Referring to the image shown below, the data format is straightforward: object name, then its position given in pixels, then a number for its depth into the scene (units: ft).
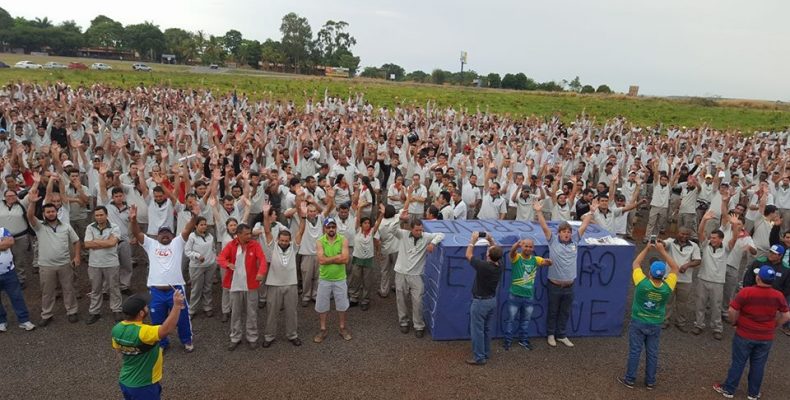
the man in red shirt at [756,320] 20.34
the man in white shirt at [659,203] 40.47
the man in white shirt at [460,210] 32.02
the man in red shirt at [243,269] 23.65
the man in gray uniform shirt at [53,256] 24.99
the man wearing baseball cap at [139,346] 15.47
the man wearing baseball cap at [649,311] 20.99
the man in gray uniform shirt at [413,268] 25.71
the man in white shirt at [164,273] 22.89
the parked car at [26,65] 168.86
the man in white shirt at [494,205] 34.40
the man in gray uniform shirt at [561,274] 25.07
